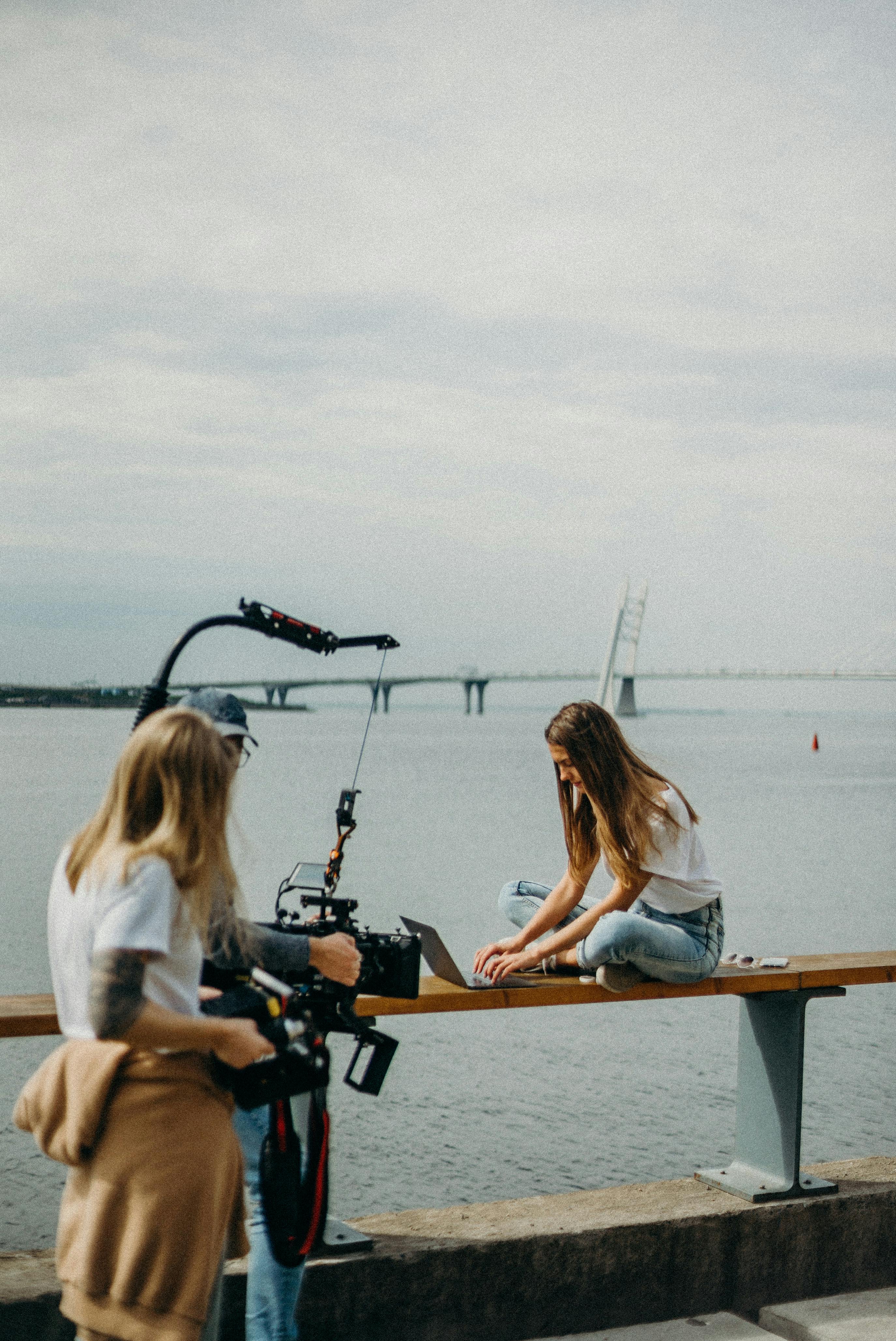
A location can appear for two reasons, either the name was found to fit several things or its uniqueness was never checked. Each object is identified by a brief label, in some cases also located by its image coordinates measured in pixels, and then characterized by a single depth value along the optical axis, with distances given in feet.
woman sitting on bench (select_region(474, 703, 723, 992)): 9.81
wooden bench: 10.00
